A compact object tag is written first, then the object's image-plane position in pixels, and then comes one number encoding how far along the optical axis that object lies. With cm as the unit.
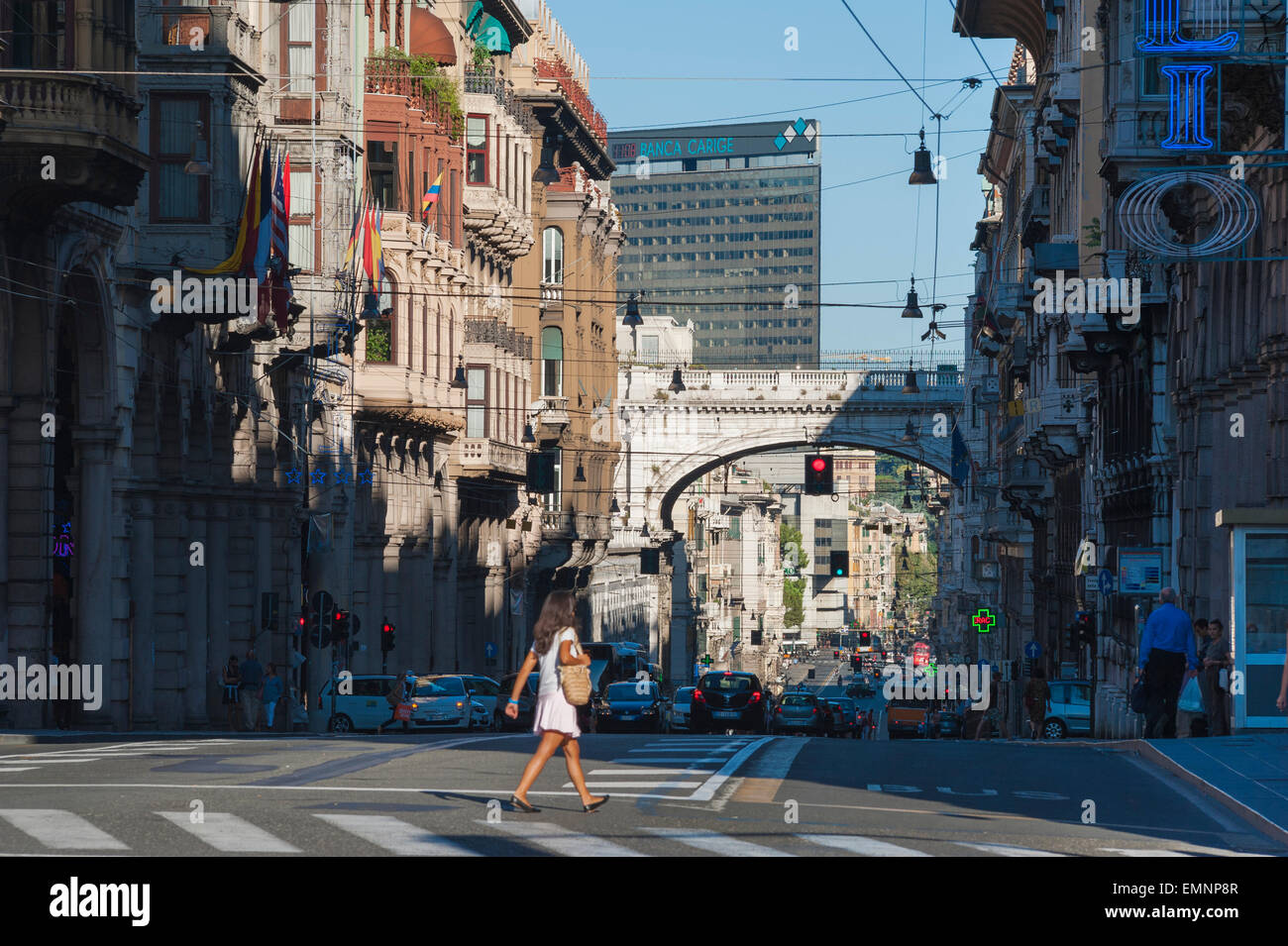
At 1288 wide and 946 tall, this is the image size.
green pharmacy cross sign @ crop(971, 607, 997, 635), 6712
